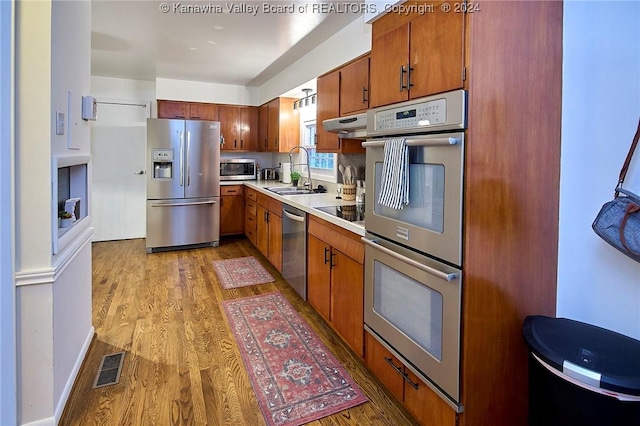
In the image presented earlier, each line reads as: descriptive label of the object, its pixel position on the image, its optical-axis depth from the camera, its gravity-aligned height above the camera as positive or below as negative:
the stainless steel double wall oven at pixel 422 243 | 1.40 -0.22
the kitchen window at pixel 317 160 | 4.23 +0.39
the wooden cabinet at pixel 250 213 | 4.92 -0.31
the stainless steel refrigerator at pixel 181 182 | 4.80 +0.11
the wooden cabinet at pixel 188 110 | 5.42 +1.20
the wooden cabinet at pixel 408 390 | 1.53 -0.91
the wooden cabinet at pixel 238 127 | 5.82 +1.02
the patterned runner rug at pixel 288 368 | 1.88 -1.06
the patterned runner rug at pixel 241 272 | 3.79 -0.90
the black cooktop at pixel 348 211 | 2.39 -0.14
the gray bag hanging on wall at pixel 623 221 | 1.22 -0.09
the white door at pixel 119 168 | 5.43 +0.32
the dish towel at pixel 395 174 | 1.63 +0.08
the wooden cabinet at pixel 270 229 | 3.80 -0.42
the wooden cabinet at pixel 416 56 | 1.38 +0.58
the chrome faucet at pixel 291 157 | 4.78 +0.48
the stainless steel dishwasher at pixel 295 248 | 3.07 -0.50
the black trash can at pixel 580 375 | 1.07 -0.54
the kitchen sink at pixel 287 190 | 4.17 +0.02
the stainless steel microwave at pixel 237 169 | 5.66 +0.34
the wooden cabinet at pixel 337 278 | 2.19 -0.58
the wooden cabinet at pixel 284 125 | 5.12 +0.93
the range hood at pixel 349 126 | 2.45 +0.47
